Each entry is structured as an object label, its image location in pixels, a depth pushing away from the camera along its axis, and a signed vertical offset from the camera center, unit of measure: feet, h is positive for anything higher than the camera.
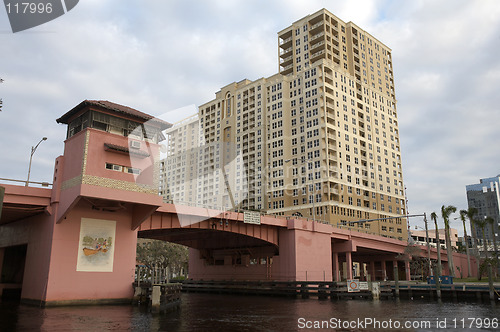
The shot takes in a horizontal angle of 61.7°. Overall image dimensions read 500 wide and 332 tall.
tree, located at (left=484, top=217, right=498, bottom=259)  281.50 +33.34
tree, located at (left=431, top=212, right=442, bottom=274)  253.73 +32.32
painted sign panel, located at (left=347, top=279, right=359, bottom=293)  147.43 -5.36
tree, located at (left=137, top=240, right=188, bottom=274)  298.76 +11.48
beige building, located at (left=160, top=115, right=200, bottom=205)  526.98 +137.91
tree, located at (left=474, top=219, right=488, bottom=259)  292.61 +32.58
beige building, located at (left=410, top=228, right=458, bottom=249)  500.82 +41.09
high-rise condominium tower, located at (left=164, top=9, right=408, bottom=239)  347.97 +124.90
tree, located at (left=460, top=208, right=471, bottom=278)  305.94 +40.67
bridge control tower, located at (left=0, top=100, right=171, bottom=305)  112.27 +17.39
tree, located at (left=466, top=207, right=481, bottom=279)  282.93 +38.68
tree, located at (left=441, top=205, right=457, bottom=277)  254.06 +34.29
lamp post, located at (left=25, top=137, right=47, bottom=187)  125.59 +37.47
